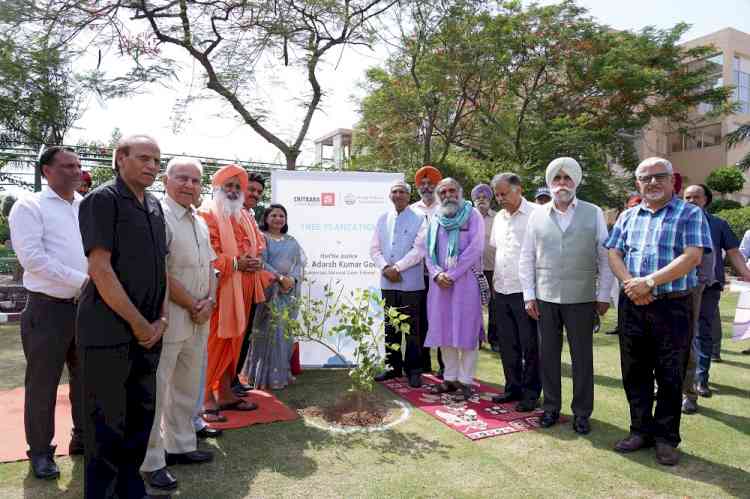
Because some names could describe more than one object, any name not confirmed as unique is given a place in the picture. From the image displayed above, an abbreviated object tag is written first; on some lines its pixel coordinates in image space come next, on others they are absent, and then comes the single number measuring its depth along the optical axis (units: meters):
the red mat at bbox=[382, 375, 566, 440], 3.72
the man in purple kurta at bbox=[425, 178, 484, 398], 4.35
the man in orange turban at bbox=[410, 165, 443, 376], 5.32
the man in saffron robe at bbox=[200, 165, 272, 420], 3.81
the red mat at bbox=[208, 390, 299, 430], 3.78
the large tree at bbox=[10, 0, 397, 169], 7.89
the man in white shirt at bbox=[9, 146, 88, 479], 2.86
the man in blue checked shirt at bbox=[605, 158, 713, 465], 3.12
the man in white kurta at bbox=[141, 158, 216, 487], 2.82
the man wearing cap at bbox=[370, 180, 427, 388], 4.88
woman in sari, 4.77
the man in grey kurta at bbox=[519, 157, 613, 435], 3.63
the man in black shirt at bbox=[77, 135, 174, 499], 2.23
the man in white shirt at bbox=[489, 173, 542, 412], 4.18
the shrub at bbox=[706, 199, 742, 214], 19.60
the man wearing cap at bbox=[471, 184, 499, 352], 5.56
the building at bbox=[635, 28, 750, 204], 25.08
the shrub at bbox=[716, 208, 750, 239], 16.67
